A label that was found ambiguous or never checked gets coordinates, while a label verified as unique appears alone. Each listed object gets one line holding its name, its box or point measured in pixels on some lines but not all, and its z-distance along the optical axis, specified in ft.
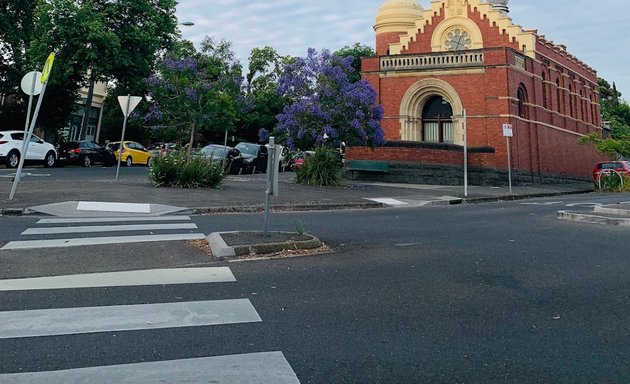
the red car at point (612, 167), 85.10
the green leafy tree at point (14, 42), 100.37
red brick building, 84.38
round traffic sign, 38.58
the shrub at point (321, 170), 64.64
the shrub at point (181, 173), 52.34
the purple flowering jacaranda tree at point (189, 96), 69.72
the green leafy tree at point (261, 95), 155.74
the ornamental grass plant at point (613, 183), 83.76
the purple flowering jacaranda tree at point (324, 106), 63.62
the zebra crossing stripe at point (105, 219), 30.66
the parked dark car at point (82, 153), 93.25
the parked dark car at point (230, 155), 81.33
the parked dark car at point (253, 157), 92.84
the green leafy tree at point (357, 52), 168.14
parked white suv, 75.31
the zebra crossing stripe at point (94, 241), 23.13
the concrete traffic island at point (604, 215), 36.96
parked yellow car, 109.53
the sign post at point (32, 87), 37.78
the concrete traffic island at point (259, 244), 22.49
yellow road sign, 37.52
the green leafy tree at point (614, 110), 176.55
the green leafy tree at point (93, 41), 89.15
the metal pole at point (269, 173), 24.76
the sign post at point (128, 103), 55.06
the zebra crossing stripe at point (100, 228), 26.81
